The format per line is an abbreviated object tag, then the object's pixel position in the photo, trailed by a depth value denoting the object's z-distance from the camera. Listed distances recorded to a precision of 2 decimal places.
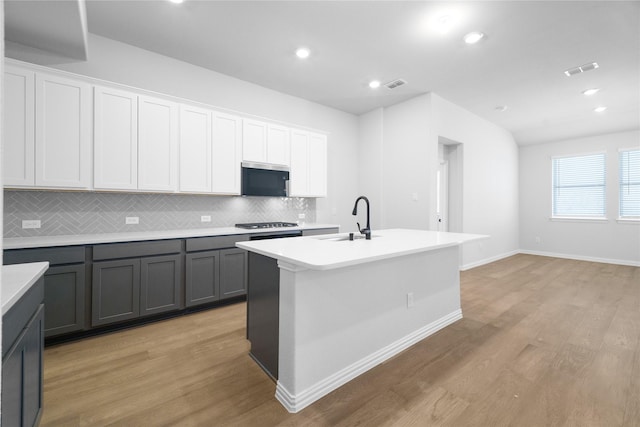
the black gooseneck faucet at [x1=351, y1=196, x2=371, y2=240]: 2.55
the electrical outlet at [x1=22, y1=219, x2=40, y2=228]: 2.66
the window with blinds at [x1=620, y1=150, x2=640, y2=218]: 5.64
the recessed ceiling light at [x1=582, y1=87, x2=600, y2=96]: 4.18
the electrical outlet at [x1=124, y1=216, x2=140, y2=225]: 3.15
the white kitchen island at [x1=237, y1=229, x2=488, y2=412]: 1.75
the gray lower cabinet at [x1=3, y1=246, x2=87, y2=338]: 2.32
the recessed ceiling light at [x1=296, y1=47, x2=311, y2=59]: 3.23
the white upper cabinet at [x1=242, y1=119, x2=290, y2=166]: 3.74
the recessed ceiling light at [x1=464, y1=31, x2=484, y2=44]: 2.90
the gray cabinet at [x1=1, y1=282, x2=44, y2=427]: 1.09
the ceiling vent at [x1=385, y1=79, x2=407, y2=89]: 4.00
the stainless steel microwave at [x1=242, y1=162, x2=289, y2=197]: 3.73
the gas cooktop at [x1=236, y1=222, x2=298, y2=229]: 3.81
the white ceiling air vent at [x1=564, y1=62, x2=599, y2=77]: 3.50
